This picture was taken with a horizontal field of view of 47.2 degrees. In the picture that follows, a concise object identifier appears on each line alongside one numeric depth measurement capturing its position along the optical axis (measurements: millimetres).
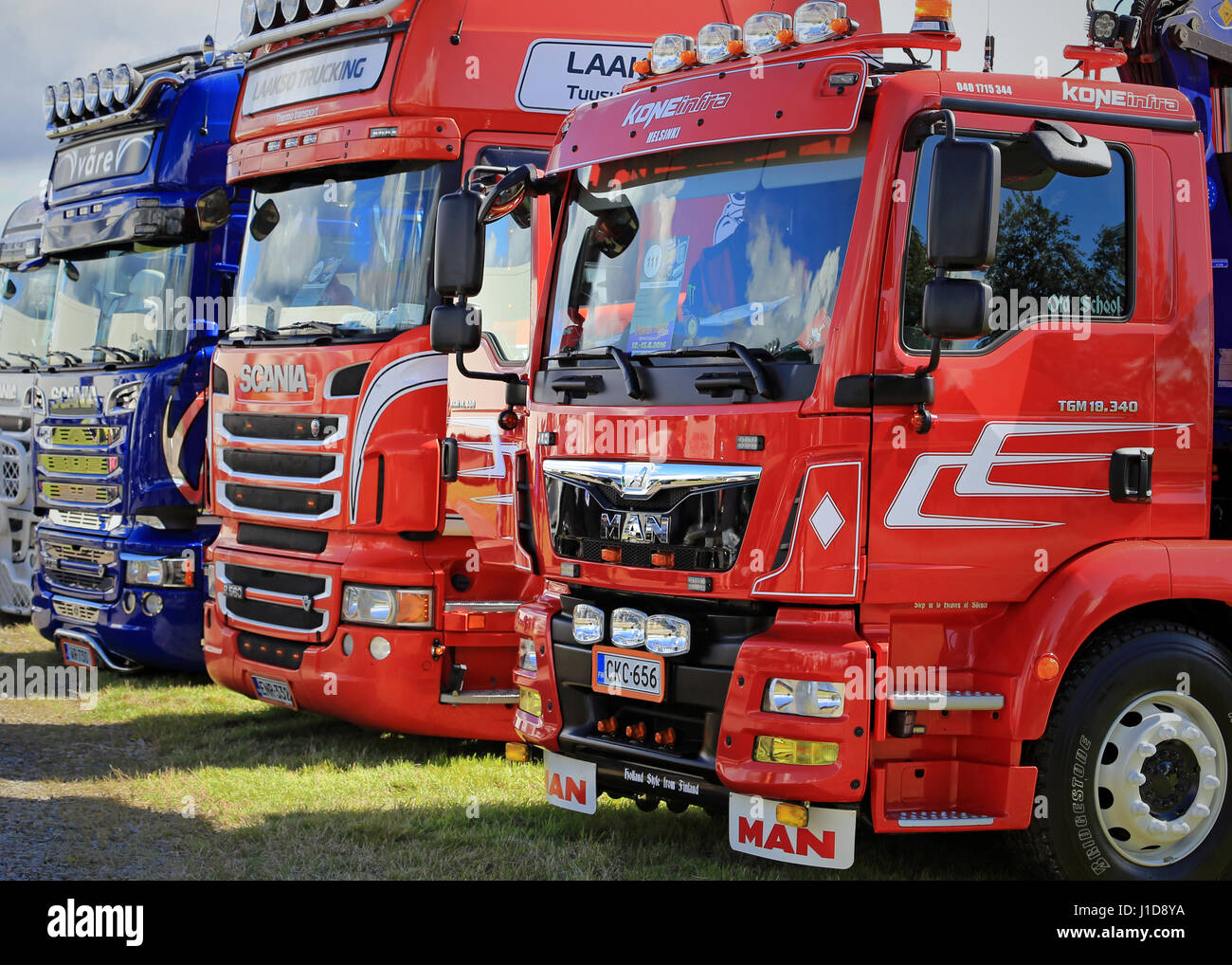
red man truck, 4879
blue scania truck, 9477
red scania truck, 7246
